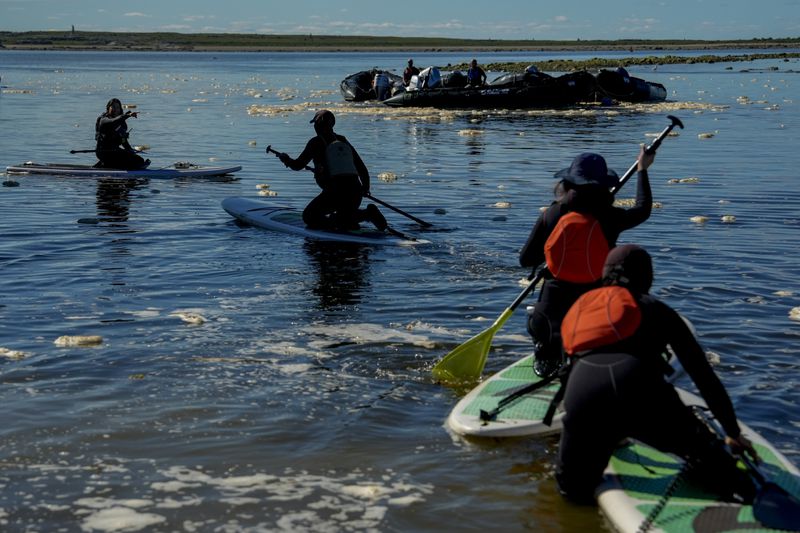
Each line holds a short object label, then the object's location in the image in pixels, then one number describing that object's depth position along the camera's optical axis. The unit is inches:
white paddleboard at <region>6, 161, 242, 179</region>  884.0
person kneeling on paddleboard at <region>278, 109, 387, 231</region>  585.0
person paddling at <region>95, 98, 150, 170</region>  840.6
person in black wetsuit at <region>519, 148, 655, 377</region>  298.2
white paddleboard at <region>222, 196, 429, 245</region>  612.4
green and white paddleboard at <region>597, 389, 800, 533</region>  233.0
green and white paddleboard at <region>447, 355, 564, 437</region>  302.5
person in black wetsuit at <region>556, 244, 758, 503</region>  234.4
